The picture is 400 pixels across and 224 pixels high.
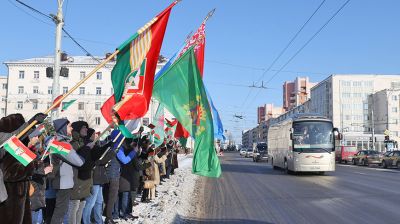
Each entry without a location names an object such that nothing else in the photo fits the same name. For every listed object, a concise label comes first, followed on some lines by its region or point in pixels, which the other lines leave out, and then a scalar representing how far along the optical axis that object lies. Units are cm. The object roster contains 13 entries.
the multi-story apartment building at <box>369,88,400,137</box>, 11200
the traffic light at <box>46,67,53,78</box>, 1752
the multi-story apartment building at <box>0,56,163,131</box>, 9456
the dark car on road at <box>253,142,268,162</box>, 5109
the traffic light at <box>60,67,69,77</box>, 1803
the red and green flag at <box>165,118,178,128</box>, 1764
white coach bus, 2425
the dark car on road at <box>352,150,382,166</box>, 4159
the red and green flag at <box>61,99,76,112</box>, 1115
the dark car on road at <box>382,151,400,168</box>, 3727
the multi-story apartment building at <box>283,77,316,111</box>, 16062
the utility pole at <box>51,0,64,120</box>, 1662
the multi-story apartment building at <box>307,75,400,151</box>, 11838
